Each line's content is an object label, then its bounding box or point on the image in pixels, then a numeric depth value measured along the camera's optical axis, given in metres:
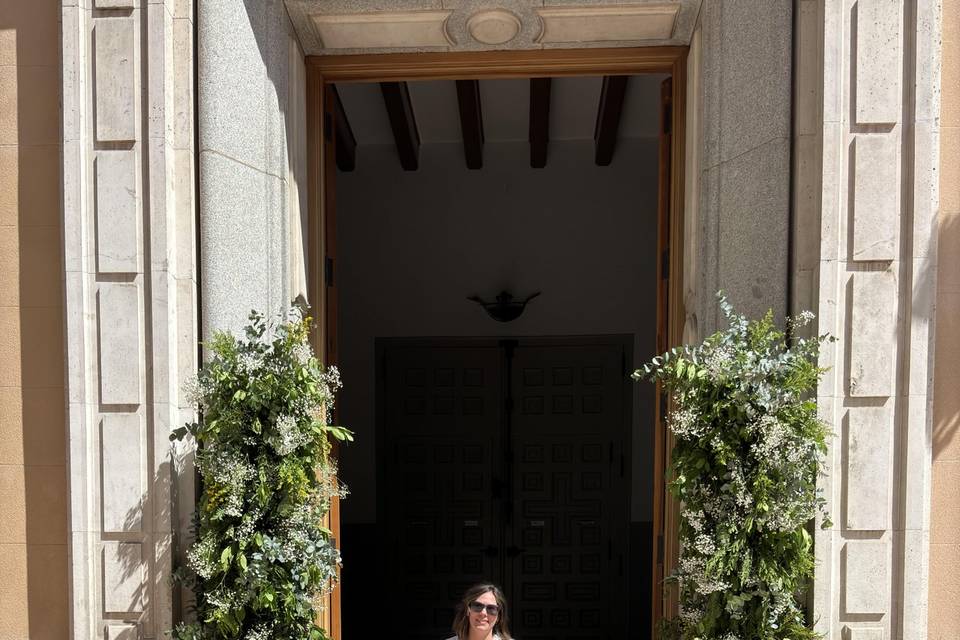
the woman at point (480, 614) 3.07
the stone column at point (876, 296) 2.99
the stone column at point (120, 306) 3.06
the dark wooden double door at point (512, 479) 7.38
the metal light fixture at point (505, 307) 7.22
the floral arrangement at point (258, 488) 2.75
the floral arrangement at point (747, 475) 2.65
